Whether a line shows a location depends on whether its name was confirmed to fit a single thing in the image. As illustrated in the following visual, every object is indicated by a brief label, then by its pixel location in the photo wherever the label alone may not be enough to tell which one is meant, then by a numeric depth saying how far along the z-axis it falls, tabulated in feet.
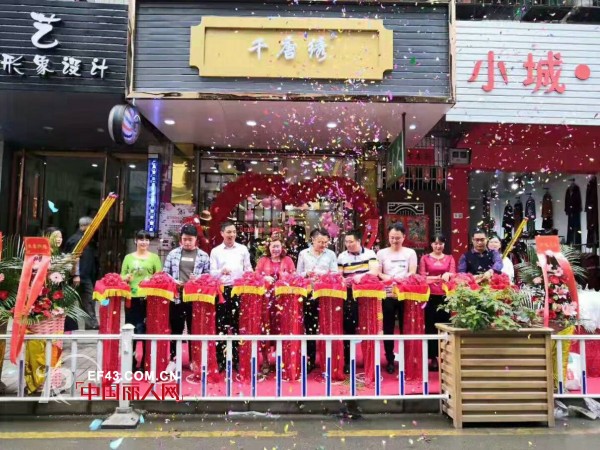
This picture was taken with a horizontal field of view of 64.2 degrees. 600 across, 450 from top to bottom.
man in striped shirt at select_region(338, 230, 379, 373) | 18.12
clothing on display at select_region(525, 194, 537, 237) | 36.52
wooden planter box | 13.14
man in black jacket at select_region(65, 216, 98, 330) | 25.05
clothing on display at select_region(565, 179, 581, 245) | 34.28
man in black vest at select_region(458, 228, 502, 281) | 19.81
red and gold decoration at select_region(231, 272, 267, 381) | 15.69
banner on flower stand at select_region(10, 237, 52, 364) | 13.71
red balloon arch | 29.99
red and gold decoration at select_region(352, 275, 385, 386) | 15.99
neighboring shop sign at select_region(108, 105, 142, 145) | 20.92
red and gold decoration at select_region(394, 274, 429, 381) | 16.33
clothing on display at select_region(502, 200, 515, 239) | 37.86
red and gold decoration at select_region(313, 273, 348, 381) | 15.85
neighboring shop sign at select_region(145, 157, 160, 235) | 28.78
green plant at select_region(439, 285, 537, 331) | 13.24
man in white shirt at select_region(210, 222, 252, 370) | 17.22
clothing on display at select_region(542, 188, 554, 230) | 35.81
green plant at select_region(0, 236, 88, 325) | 15.10
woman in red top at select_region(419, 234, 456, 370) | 17.69
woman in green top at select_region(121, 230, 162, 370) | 17.38
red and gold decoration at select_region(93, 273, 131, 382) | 15.62
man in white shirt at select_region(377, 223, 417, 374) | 18.20
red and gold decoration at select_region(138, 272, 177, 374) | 15.92
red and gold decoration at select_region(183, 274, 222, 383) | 15.75
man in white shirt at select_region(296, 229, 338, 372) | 17.30
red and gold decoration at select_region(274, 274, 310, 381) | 15.61
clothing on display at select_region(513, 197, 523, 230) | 37.44
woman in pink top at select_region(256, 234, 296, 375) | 16.65
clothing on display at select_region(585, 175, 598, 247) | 32.99
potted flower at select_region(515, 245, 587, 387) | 15.84
